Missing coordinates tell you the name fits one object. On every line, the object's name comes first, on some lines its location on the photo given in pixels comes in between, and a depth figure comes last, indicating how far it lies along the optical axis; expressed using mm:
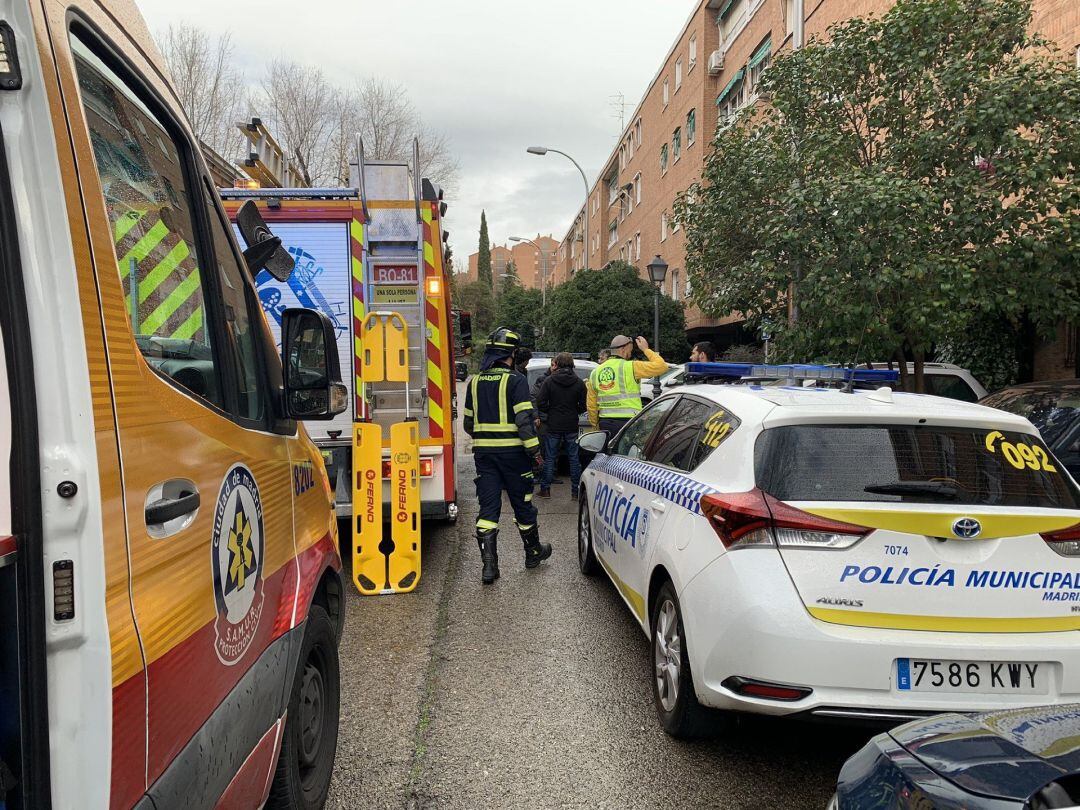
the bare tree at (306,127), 24562
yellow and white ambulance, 1271
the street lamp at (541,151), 27031
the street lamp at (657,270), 15781
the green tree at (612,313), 24594
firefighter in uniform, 5629
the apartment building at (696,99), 15586
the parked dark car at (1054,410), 5031
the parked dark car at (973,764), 1478
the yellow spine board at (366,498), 5371
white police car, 2730
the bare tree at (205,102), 19203
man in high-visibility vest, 8219
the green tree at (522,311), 50281
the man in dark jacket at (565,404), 8906
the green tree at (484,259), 74181
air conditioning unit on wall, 24172
